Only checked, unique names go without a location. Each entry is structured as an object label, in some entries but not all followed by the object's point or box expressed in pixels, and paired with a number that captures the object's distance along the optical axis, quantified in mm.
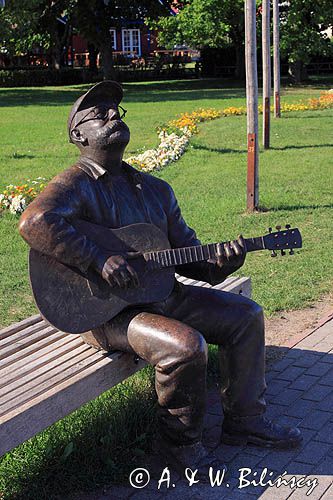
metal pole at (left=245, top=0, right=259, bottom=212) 9812
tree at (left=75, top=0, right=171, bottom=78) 36188
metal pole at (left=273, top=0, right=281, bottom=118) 19750
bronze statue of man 4012
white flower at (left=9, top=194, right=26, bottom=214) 9961
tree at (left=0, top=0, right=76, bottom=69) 30750
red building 62156
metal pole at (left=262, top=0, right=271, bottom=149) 15477
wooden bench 3709
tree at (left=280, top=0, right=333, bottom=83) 33562
